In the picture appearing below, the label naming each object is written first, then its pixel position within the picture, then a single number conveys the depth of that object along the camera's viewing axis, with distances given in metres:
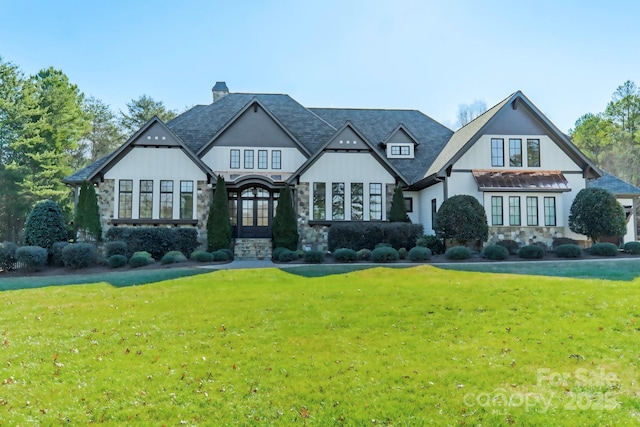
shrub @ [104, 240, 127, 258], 18.91
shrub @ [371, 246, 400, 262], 18.12
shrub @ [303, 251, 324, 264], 18.31
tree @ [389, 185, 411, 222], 22.11
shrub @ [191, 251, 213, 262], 18.83
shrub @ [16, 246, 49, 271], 17.84
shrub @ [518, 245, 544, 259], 18.25
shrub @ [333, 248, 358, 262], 18.39
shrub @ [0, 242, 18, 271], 18.33
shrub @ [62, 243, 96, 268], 18.11
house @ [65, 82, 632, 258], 21.22
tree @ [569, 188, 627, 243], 19.50
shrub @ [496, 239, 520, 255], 20.02
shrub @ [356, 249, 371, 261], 18.77
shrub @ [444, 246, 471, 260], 18.02
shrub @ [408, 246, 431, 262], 17.95
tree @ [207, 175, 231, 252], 20.66
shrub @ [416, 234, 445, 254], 19.72
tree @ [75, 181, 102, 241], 20.73
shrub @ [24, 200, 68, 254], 19.14
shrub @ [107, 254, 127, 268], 18.25
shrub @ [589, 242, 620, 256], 18.44
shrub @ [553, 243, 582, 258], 18.27
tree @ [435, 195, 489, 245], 19.30
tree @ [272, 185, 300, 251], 21.00
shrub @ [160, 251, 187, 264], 18.27
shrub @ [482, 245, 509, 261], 18.03
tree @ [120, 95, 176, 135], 47.31
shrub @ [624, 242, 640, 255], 18.81
